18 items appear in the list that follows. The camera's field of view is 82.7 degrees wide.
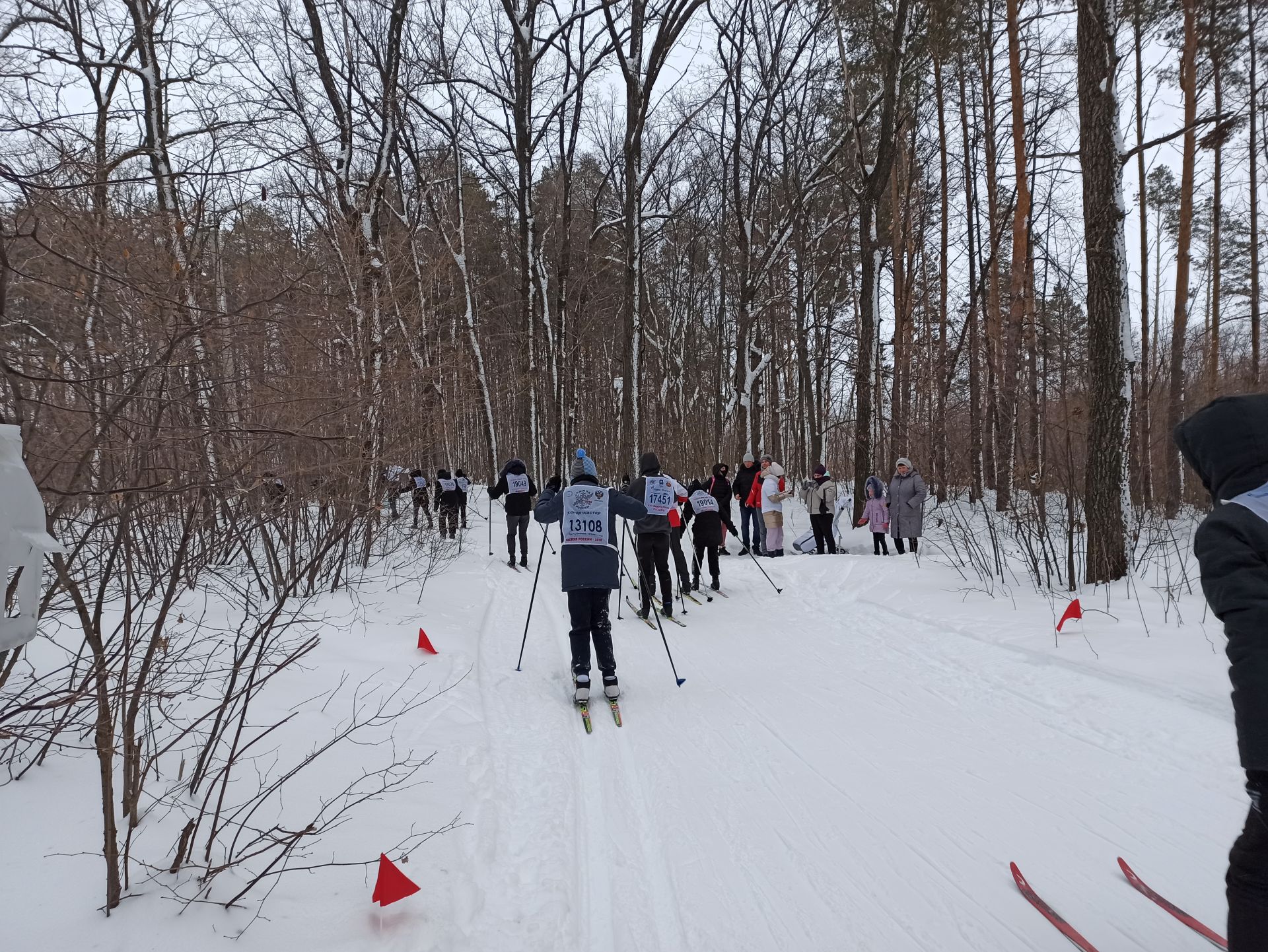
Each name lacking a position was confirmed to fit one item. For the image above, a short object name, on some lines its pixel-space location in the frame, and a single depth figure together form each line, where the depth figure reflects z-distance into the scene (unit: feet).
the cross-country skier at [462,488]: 53.67
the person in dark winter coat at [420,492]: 40.81
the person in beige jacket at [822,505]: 47.42
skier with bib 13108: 19.86
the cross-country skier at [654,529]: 29.63
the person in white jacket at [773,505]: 47.75
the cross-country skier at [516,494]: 42.65
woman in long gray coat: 42.68
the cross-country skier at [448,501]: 48.62
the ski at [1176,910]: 8.89
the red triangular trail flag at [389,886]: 9.47
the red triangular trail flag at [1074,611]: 21.31
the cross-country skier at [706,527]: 35.09
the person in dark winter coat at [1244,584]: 6.39
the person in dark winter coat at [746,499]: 48.88
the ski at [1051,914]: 9.04
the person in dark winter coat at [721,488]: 45.57
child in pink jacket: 45.27
